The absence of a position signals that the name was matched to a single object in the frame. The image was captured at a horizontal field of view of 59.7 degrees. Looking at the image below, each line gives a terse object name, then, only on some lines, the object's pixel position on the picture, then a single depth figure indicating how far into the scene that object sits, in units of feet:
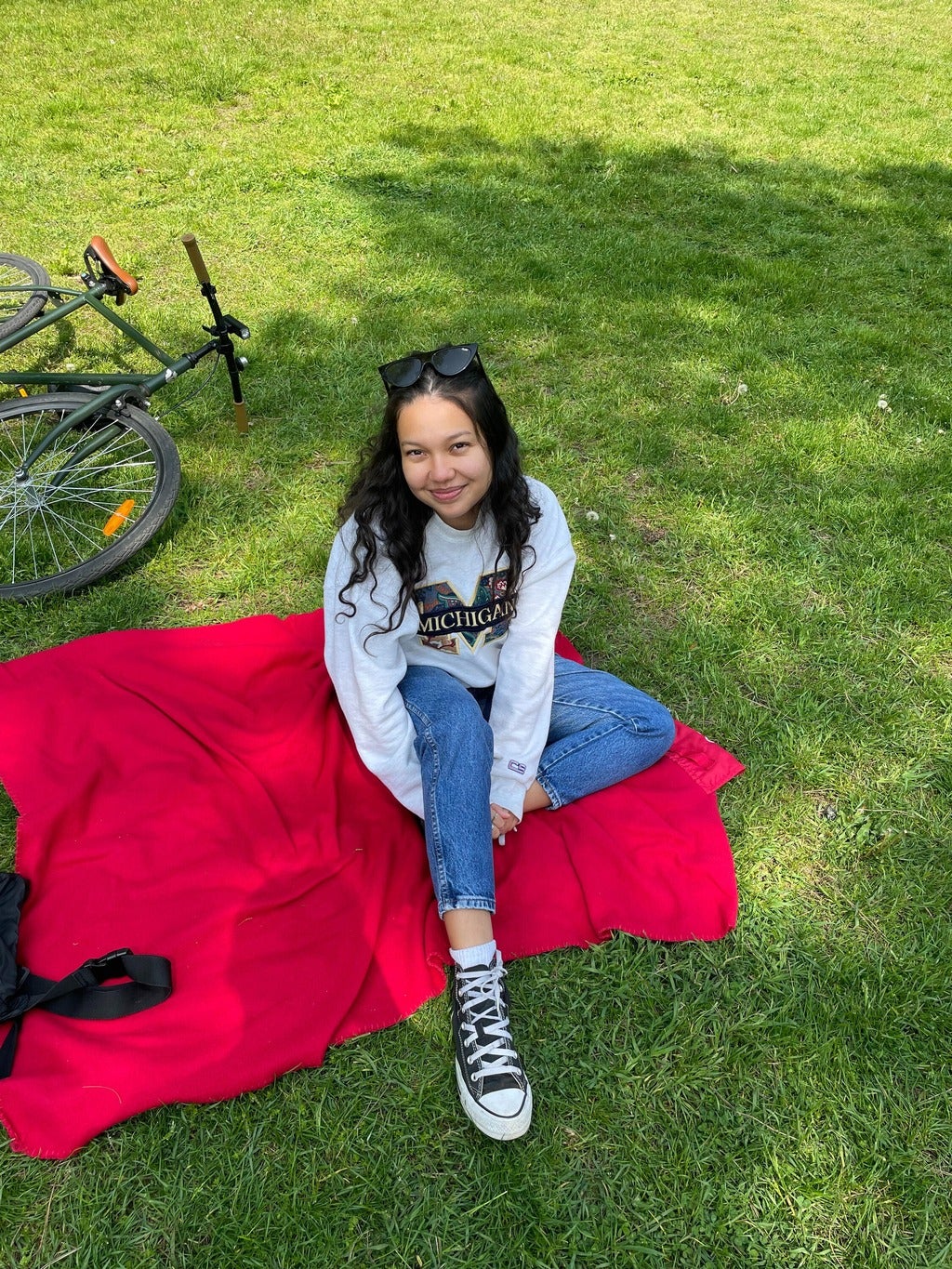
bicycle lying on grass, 11.10
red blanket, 6.93
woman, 7.13
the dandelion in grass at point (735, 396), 15.26
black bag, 6.99
